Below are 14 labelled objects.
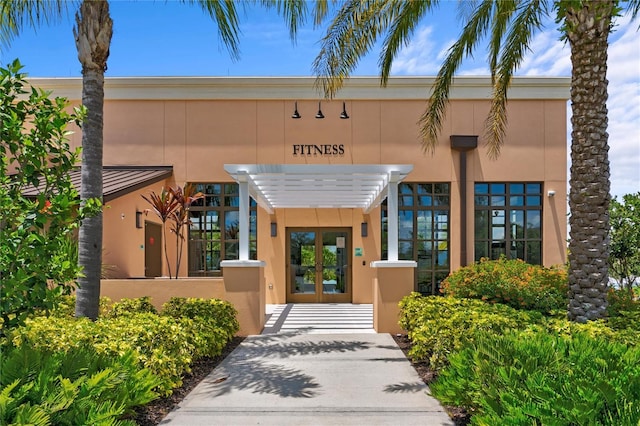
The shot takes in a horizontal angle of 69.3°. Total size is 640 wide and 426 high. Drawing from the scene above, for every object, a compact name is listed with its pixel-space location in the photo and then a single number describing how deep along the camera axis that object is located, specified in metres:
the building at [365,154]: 14.14
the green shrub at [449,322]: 6.29
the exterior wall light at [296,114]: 13.34
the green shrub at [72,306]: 8.08
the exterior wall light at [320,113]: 13.60
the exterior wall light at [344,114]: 13.42
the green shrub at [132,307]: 8.25
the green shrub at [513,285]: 8.07
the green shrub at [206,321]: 7.06
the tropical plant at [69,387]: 2.95
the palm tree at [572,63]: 6.62
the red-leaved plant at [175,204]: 10.57
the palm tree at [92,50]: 6.94
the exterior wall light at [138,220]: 12.28
